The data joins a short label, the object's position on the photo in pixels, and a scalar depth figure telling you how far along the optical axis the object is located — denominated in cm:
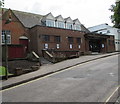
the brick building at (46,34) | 2711
